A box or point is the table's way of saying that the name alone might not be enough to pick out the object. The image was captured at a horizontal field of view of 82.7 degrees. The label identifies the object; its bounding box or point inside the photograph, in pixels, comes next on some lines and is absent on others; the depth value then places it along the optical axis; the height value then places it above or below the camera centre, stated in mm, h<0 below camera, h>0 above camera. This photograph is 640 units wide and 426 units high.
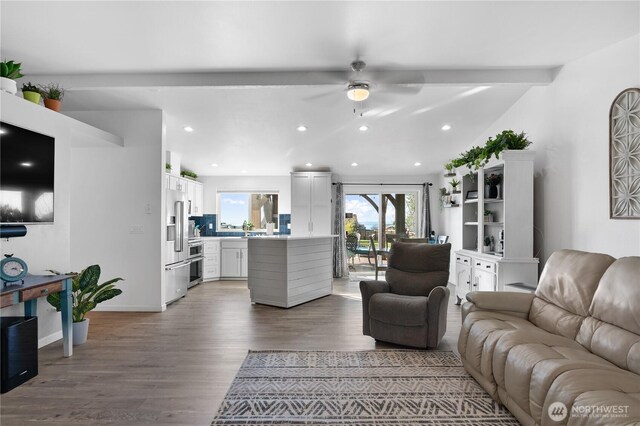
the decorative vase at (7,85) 3096 +1130
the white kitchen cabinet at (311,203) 7816 +300
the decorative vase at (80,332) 3590 -1148
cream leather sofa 1686 -785
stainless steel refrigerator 5270 -490
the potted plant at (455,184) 6676 +602
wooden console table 2709 -611
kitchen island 5199 -791
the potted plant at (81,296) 3549 -804
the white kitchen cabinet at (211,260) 7488 -889
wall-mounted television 3021 +369
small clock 2824 -414
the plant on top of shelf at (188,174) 7184 +875
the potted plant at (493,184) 4918 +451
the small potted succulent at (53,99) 3658 +1194
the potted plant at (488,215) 5215 +30
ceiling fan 3944 +1529
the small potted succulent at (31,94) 3402 +1154
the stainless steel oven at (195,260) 6539 -783
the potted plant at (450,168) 5879 +814
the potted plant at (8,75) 3105 +1234
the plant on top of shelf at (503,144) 4477 +903
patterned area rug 2297 -1263
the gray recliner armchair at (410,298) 3457 -816
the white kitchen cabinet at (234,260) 7656 -910
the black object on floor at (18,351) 2604 -1006
